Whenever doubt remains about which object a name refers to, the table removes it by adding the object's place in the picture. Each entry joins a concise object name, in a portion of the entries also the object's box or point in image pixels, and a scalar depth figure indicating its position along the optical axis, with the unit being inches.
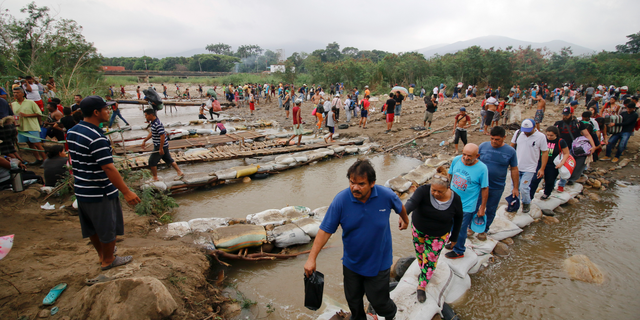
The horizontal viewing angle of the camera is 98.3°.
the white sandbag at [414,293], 95.0
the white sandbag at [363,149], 346.0
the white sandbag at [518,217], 158.9
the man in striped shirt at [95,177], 87.0
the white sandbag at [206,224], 152.8
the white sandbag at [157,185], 200.4
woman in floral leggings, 89.6
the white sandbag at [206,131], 414.6
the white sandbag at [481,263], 123.5
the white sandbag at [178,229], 146.6
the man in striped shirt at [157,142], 206.8
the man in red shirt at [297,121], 348.5
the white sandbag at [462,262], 114.9
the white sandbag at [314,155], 310.5
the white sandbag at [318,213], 172.6
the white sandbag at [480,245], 129.8
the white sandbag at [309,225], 154.5
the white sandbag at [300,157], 298.5
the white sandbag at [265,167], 270.8
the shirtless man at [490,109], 330.0
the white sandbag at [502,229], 146.0
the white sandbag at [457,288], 108.8
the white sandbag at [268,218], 163.5
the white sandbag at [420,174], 238.8
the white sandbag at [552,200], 178.3
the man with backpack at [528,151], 146.0
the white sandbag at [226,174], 246.4
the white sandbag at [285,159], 287.7
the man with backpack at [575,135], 183.8
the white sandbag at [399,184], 217.6
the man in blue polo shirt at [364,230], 72.2
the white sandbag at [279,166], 281.3
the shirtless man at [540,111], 308.1
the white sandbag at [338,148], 333.0
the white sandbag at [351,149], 339.6
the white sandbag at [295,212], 170.7
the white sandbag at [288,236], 148.6
